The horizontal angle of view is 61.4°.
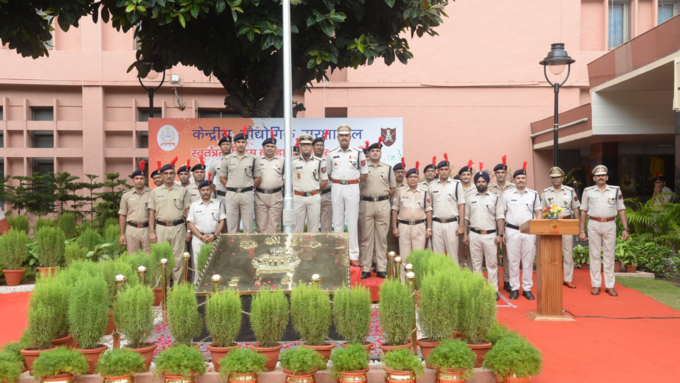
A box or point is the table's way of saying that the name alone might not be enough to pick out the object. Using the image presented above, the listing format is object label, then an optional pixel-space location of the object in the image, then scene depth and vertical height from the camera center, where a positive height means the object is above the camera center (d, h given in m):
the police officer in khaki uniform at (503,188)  8.00 -0.01
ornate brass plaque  5.30 -0.72
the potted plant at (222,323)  4.18 -0.99
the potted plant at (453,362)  3.88 -1.19
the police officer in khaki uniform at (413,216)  7.72 -0.39
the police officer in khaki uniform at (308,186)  7.79 +0.02
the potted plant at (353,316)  4.26 -0.96
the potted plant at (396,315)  4.26 -0.95
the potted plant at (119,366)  3.84 -1.20
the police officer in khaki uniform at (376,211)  7.80 -0.32
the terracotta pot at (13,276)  8.60 -1.33
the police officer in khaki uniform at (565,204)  8.23 -0.25
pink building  13.73 +2.31
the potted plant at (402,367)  3.85 -1.22
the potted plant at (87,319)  4.09 -0.94
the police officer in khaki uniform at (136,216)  8.15 -0.40
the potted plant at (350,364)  3.88 -1.21
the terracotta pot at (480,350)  4.21 -1.20
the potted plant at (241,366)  3.86 -1.20
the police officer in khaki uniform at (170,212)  7.76 -0.33
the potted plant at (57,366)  3.78 -1.18
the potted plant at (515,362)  3.92 -1.20
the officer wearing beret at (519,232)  7.61 -0.59
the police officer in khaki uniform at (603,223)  7.83 -0.50
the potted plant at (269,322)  4.18 -1.00
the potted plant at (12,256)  8.62 -1.02
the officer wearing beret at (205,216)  7.48 -0.37
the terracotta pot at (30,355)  4.04 -1.18
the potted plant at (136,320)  4.20 -0.97
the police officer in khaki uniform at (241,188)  7.90 +0.00
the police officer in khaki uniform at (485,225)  7.61 -0.51
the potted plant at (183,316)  4.29 -0.96
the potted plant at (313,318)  4.23 -0.96
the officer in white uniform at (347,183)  7.66 +0.06
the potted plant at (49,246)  8.80 -0.90
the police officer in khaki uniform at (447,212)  7.81 -0.34
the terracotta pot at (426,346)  4.22 -1.17
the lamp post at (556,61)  9.18 +2.04
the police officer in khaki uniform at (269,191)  7.90 -0.04
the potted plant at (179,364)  3.86 -1.20
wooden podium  6.25 -0.86
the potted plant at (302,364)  3.87 -1.20
